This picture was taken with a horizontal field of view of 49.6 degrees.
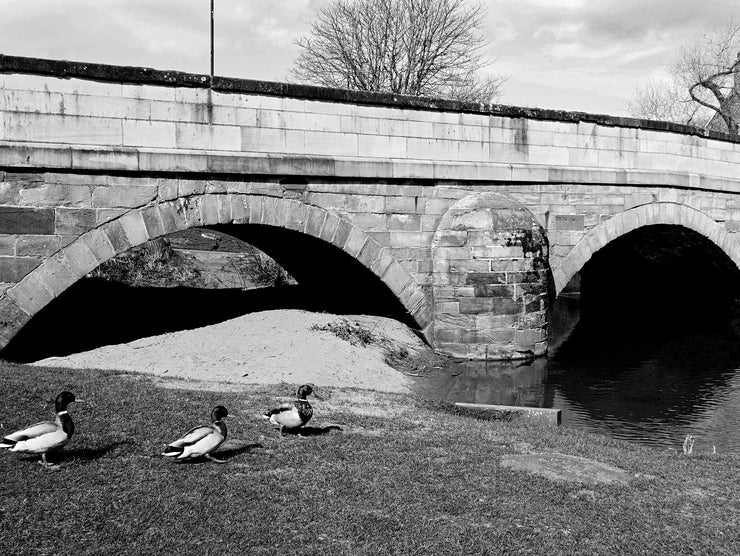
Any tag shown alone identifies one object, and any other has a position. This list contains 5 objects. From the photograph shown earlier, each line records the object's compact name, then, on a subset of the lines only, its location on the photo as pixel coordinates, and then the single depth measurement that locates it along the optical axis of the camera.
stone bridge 9.79
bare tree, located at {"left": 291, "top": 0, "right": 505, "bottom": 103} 27.73
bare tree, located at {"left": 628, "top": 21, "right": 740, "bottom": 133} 33.00
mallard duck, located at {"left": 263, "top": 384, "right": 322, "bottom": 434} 6.91
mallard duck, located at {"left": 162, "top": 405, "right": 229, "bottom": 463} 5.83
